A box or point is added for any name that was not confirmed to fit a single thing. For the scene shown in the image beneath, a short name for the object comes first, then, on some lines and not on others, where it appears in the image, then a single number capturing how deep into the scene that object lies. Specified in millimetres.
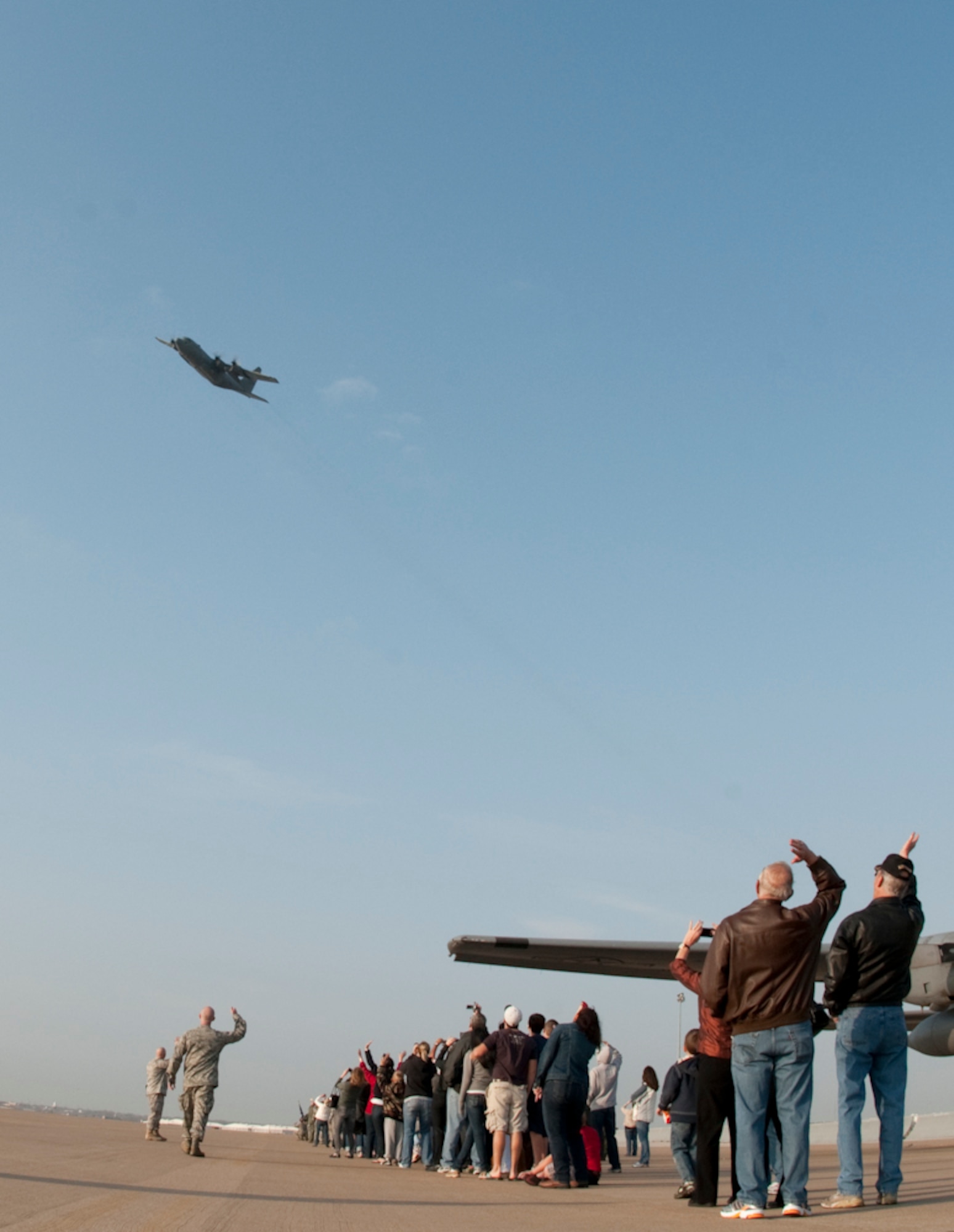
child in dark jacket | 10023
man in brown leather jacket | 6504
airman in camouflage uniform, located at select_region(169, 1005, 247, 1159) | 15328
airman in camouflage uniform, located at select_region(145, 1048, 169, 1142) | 22172
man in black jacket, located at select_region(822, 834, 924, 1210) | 7191
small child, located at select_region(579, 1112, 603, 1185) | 13523
